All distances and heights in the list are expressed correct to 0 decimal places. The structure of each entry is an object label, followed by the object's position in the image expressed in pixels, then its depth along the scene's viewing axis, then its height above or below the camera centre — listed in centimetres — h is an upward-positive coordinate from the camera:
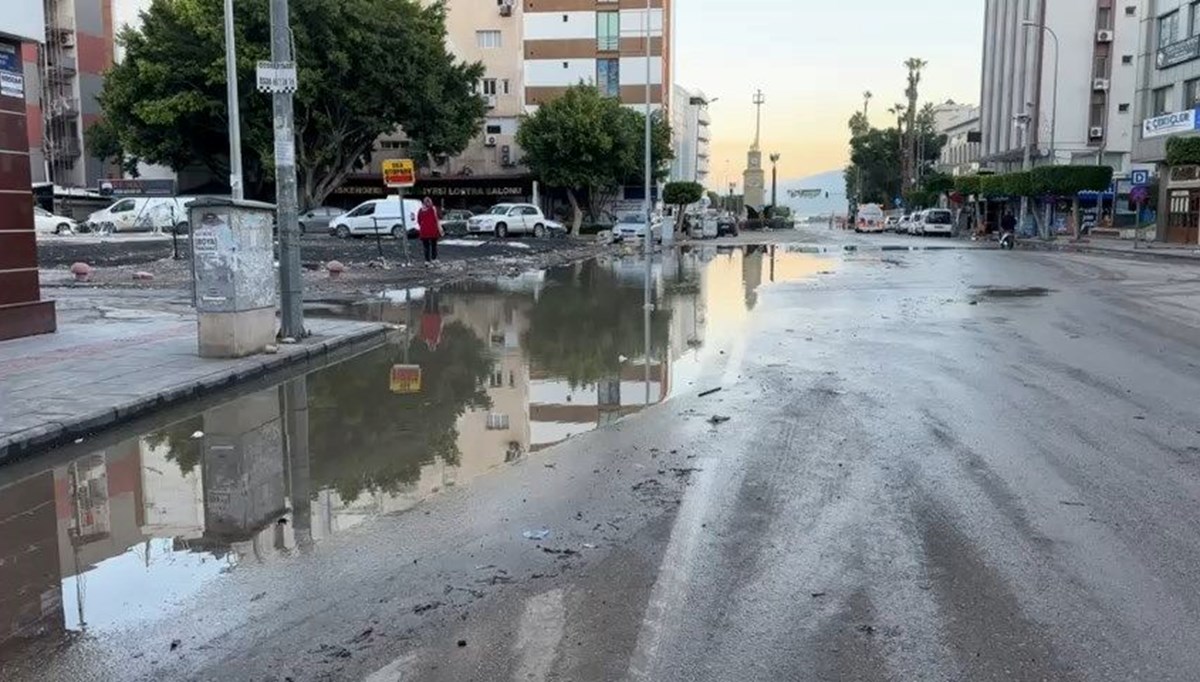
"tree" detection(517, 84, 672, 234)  5603 +411
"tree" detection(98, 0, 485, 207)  4459 +588
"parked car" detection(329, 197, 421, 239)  4356 -21
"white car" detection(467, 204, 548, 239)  5019 -33
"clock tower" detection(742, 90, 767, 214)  8056 +275
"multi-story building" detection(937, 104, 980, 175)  10038 +769
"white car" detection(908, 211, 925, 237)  6569 -56
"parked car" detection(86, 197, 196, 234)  4441 -7
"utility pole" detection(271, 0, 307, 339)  1278 +29
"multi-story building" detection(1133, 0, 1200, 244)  4766 +584
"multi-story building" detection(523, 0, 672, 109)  6831 +1126
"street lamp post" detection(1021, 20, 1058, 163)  6018 +676
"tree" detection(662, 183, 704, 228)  6519 +140
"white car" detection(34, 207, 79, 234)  4344 -46
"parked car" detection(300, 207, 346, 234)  4884 -24
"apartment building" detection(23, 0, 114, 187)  6228 +822
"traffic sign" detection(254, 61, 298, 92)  1259 +171
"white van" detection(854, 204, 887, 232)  7969 -28
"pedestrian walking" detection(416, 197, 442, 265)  2683 -30
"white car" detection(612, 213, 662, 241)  5120 -72
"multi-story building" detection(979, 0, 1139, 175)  6844 +923
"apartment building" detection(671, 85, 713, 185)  10244 +988
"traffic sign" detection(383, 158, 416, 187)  2614 +109
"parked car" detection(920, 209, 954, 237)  6341 -41
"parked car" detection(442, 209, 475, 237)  5301 -36
